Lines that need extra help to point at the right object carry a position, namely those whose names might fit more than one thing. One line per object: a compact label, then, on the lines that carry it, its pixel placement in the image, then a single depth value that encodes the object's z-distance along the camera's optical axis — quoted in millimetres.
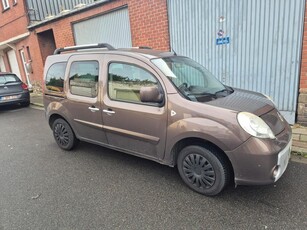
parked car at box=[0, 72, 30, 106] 8766
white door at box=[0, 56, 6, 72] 16688
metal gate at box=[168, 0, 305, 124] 4473
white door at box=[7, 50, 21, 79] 14651
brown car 2506
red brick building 5613
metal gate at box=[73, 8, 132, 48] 7312
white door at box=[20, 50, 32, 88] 13403
